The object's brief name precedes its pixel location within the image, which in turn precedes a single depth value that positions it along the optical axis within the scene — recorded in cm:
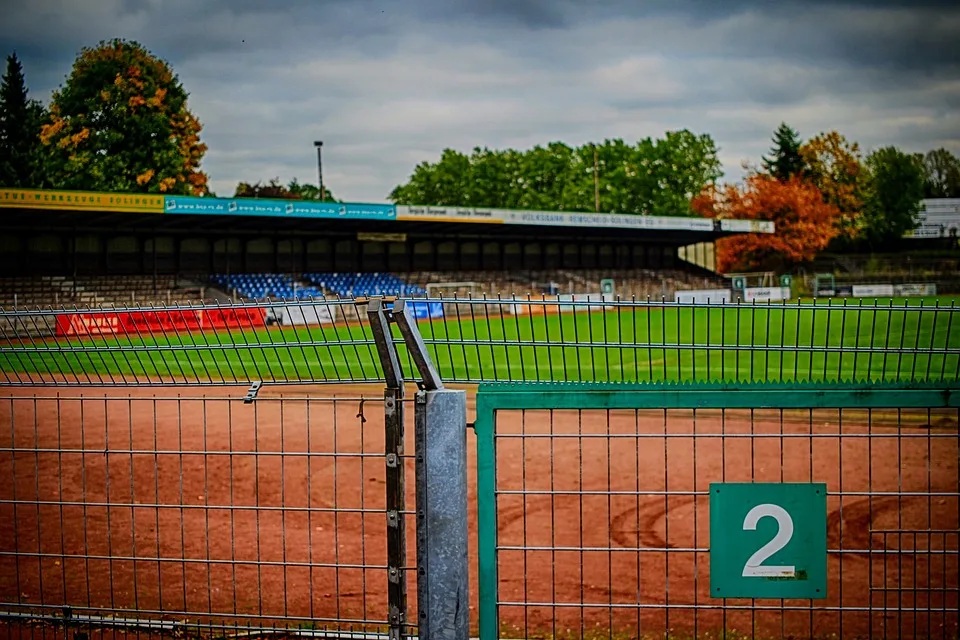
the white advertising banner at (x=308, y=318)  2836
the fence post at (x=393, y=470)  423
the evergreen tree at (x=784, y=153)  7992
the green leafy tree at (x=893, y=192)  8595
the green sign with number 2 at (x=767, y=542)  407
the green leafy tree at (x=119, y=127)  4966
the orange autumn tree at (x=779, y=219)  6781
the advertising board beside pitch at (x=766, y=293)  4912
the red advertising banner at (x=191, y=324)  1960
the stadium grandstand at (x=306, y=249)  3544
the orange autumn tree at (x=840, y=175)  7500
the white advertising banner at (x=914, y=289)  5691
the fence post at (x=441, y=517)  426
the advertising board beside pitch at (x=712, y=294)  4926
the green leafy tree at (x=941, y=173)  12429
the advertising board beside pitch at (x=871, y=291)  5550
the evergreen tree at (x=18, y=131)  5512
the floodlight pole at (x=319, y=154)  7249
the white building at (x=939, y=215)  11319
